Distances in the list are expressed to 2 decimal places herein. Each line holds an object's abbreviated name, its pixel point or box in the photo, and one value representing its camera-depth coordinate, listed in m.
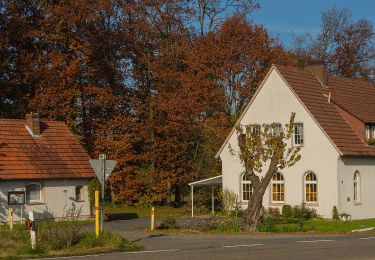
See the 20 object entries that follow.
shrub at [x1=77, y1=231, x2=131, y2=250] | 21.69
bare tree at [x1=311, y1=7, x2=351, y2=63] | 72.94
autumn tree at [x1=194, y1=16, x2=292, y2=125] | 55.19
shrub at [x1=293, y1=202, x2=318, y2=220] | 40.28
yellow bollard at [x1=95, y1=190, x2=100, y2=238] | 22.32
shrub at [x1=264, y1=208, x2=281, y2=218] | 41.42
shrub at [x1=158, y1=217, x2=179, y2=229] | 33.38
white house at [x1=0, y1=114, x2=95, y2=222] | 37.91
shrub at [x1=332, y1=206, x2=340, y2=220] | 39.59
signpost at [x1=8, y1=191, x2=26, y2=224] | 37.22
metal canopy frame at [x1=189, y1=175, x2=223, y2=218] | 46.39
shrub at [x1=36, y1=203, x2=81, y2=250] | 21.12
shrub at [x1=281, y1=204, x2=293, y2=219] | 40.56
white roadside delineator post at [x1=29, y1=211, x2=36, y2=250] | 20.64
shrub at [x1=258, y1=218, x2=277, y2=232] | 31.39
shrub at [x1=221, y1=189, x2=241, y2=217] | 43.88
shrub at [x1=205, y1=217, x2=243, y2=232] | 31.80
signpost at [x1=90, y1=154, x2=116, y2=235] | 22.77
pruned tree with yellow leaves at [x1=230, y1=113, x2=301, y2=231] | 31.48
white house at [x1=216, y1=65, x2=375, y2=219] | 40.75
